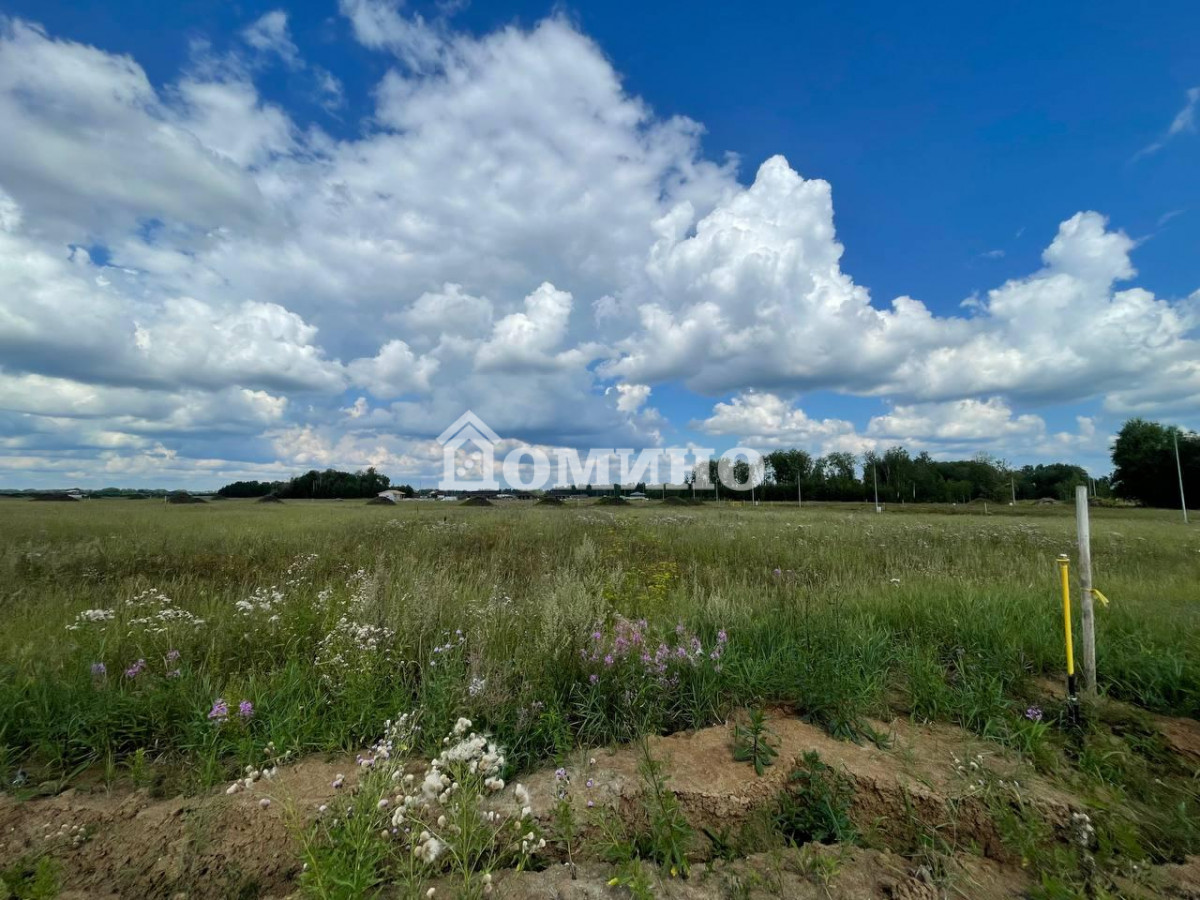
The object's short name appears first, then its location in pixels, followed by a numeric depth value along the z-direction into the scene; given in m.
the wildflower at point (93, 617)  5.12
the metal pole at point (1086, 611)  4.27
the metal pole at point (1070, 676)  4.02
